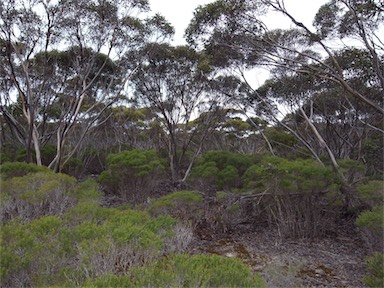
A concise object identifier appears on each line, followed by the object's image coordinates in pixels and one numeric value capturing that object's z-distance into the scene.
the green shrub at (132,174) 9.65
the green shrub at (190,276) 2.75
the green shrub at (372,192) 6.48
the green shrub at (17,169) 8.02
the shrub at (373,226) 5.55
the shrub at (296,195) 6.98
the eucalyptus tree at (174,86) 13.08
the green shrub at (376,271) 3.74
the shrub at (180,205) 7.04
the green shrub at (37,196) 5.76
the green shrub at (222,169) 9.71
